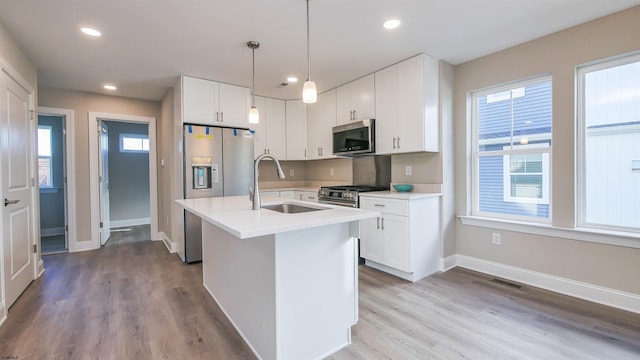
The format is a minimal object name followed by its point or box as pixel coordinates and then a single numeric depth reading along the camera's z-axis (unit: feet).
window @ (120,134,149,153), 20.08
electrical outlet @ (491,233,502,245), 10.12
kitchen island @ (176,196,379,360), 5.16
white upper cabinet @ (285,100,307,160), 15.96
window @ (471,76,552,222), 9.38
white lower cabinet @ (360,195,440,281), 9.73
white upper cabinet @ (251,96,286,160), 15.08
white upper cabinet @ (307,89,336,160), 14.25
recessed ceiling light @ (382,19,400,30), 7.92
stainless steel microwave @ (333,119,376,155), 11.93
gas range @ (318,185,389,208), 11.51
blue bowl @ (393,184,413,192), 11.45
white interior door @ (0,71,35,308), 7.88
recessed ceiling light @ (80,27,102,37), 8.11
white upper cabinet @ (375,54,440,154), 10.21
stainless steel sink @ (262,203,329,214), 7.60
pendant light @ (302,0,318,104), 6.82
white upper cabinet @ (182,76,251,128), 11.96
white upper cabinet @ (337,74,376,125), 12.09
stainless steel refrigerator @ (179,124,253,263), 12.04
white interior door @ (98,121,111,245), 14.77
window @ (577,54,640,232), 7.82
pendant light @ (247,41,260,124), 9.12
